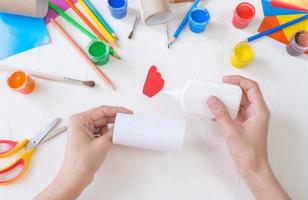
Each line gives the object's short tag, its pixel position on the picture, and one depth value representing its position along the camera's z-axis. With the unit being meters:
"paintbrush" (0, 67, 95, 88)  0.87
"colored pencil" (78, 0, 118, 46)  0.92
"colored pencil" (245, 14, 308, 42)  0.95
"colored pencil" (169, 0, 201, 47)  0.94
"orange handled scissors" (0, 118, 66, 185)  0.77
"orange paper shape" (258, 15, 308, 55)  0.96
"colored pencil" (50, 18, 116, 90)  0.88
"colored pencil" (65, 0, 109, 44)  0.92
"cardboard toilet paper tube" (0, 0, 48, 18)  0.89
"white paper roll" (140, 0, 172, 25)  0.88
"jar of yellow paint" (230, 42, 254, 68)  0.90
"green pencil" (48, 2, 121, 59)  0.90
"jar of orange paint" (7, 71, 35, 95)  0.84
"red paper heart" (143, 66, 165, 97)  0.88
